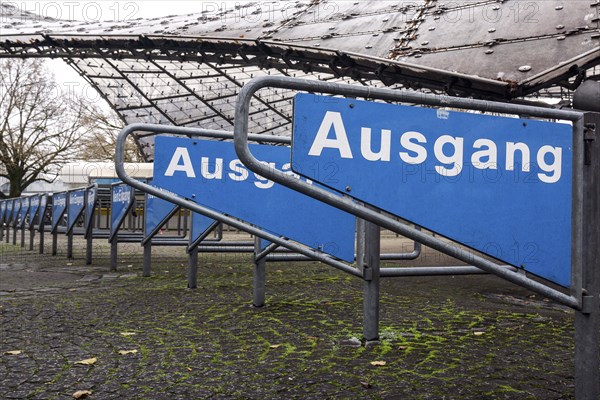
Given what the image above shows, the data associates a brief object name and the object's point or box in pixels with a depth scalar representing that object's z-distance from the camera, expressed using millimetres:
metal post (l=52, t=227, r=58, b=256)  10836
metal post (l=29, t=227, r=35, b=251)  12517
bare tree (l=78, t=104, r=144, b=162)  34375
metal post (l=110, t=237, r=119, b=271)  7959
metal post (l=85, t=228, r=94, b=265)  8969
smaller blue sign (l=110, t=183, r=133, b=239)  7707
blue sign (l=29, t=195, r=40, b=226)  12477
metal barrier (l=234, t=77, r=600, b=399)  2195
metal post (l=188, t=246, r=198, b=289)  5906
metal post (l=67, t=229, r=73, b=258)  10141
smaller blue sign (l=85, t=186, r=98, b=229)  8588
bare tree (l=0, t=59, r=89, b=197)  29391
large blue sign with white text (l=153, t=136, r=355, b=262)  4348
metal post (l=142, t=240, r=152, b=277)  7195
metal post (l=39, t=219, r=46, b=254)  11492
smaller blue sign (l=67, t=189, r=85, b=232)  9281
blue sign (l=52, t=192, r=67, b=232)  10344
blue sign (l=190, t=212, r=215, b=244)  5840
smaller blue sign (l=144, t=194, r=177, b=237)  7070
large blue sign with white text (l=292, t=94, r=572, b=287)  2148
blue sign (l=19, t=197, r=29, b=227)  13622
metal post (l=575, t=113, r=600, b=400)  2303
